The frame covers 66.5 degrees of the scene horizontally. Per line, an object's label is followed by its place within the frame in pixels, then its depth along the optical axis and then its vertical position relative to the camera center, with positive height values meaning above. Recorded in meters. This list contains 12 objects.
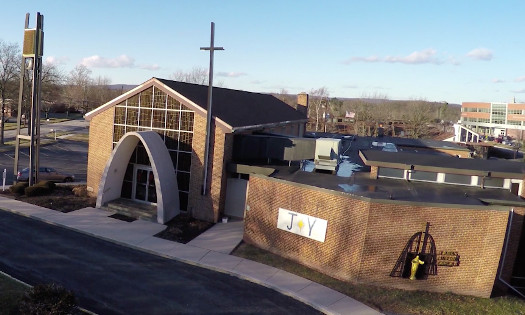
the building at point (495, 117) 105.25 +8.03
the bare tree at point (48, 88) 66.50 +5.34
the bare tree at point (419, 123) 63.31 +2.91
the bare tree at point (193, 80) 119.94 +14.19
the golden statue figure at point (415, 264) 15.73 -4.82
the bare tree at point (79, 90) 101.43 +8.82
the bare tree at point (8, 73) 53.81 +5.77
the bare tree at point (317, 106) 83.76 +6.40
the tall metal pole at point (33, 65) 26.27 +3.49
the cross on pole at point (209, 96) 21.77 +1.74
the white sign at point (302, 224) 17.25 -4.02
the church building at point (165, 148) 22.39 -1.34
